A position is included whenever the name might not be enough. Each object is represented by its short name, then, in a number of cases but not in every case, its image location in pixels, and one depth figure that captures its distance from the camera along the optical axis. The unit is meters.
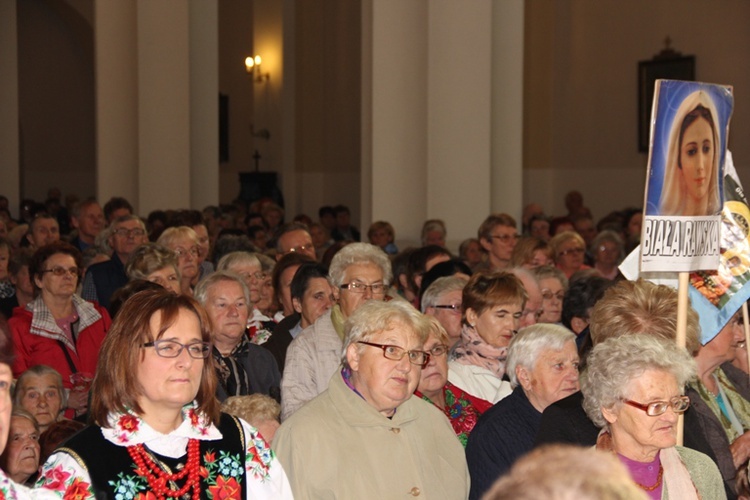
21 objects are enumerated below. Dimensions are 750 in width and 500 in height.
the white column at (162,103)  14.27
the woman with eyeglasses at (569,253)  9.41
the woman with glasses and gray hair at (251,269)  7.53
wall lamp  24.80
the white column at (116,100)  14.13
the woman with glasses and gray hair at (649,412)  3.58
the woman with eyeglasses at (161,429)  3.08
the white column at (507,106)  11.91
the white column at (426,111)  10.78
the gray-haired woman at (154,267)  6.62
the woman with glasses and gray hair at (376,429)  3.88
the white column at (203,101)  15.06
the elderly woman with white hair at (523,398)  4.41
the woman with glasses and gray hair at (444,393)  5.02
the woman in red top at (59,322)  6.29
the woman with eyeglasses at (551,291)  7.38
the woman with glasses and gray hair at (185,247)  7.98
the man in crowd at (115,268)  7.85
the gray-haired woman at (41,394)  5.41
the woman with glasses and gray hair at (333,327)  5.20
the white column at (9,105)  19.50
